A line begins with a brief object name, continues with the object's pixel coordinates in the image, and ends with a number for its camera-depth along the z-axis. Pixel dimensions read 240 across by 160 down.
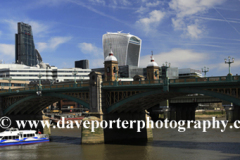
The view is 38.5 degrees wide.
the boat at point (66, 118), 121.06
